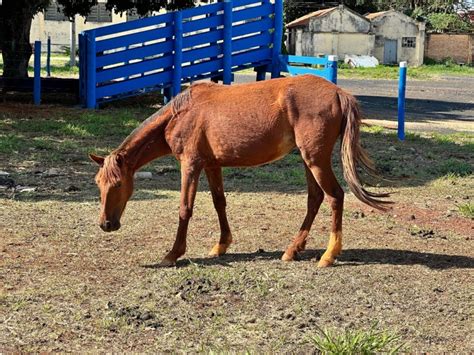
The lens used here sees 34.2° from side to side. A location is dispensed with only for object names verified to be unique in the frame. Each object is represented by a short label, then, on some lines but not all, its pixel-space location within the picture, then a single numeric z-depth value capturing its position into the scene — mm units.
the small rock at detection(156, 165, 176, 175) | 10711
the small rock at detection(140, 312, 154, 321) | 5068
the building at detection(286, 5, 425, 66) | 52406
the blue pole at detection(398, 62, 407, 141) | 14219
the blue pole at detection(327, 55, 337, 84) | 14688
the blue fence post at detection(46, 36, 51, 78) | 29261
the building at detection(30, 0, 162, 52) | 51281
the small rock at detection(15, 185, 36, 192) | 9156
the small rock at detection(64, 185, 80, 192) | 9328
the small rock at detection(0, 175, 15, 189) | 9359
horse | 6281
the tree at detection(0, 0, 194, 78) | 18500
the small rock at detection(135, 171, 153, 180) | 10357
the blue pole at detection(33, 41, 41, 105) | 17234
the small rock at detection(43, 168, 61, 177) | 10191
